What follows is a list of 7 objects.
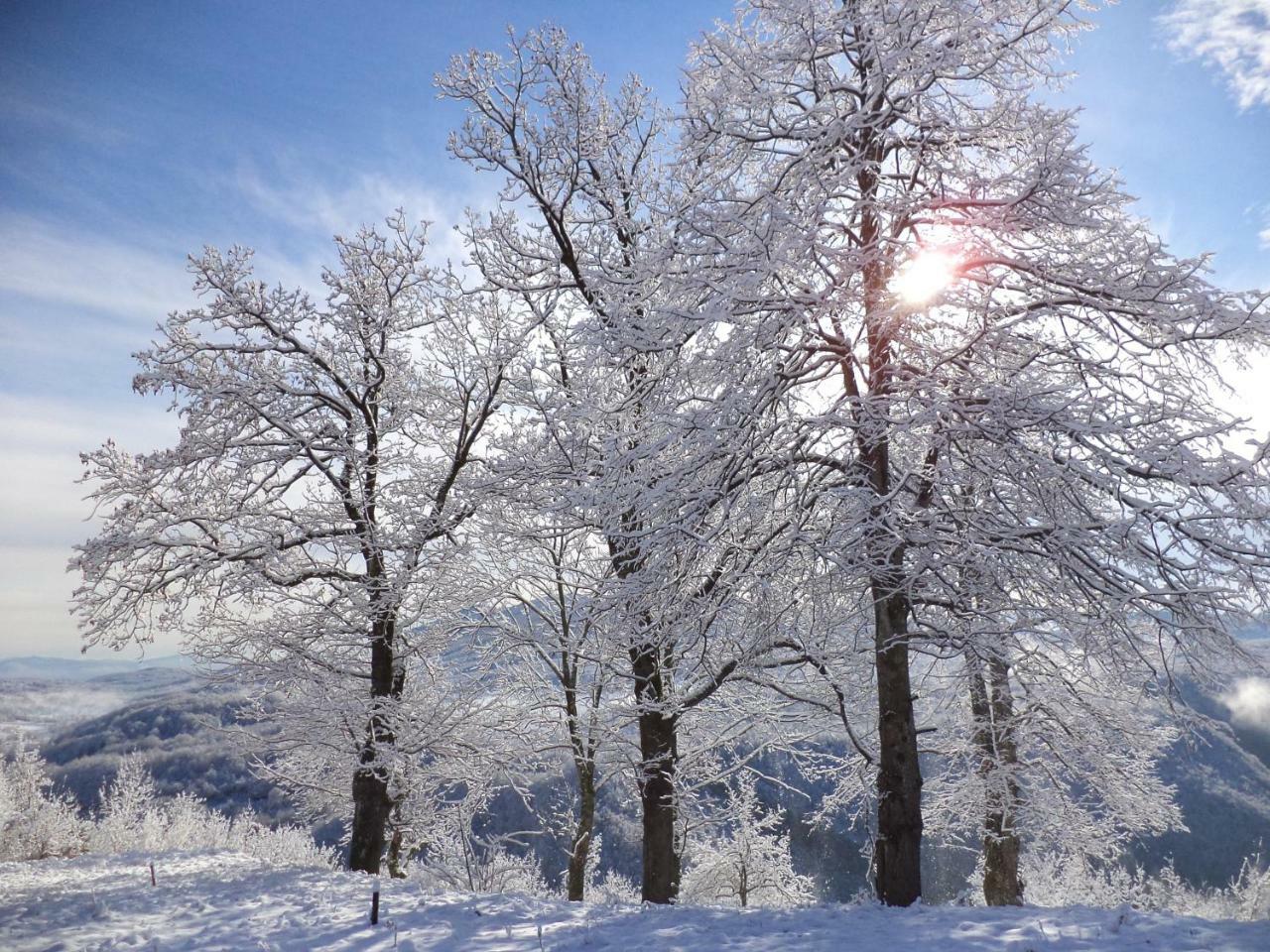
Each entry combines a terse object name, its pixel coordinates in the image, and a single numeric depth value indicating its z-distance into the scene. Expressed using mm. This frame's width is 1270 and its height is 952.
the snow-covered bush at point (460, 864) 10617
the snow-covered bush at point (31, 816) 27516
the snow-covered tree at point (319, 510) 10523
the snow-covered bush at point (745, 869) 19484
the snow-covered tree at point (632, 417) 7047
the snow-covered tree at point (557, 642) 10023
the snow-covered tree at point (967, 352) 5898
